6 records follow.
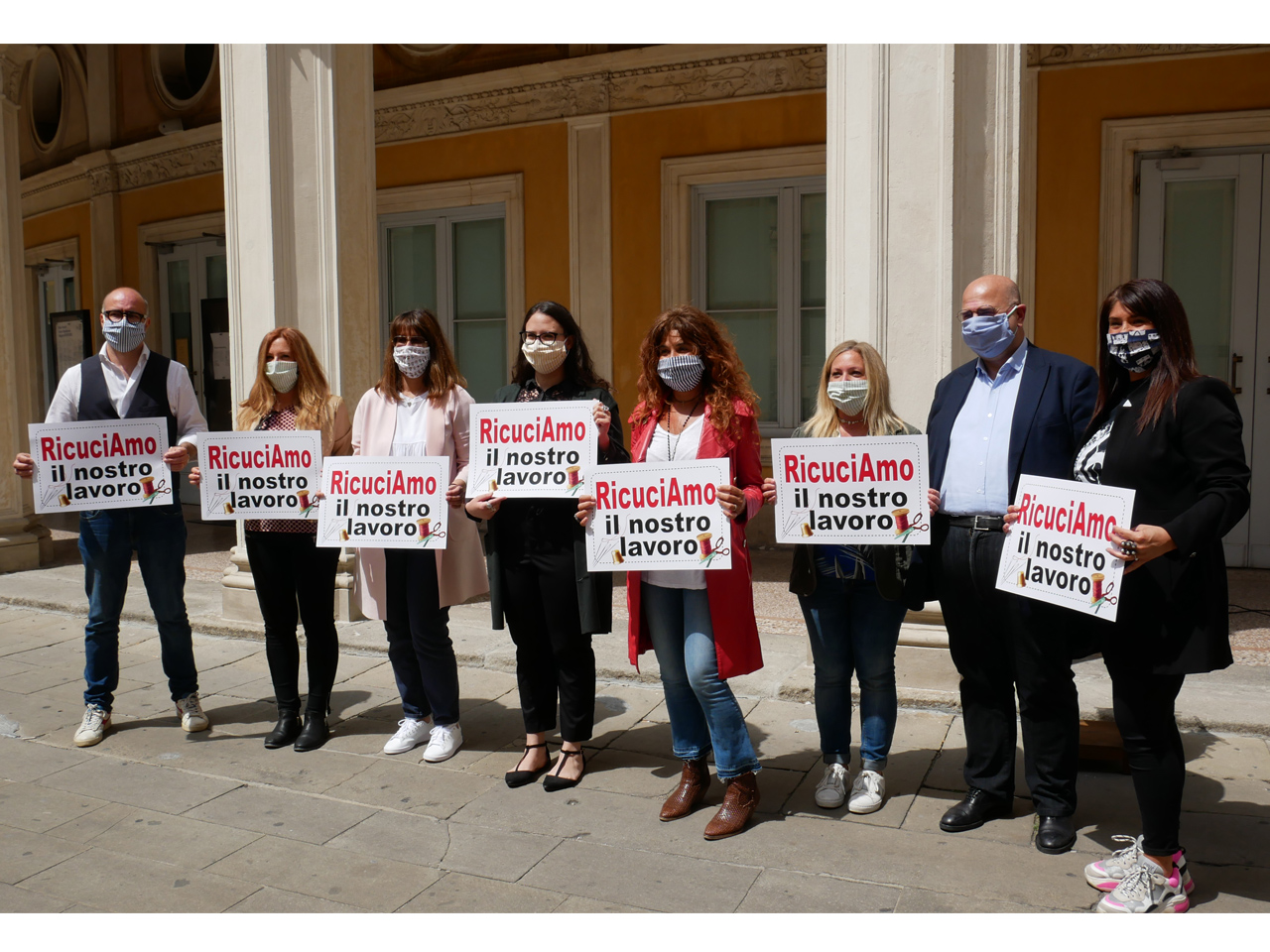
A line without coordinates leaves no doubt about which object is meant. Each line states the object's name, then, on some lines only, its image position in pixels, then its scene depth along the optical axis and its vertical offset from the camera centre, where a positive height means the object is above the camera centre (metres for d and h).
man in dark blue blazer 3.81 -0.62
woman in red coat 4.07 -0.77
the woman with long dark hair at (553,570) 4.44 -0.80
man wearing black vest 5.24 -0.70
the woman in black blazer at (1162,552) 3.30 -0.56
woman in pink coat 4.84 -0.78
